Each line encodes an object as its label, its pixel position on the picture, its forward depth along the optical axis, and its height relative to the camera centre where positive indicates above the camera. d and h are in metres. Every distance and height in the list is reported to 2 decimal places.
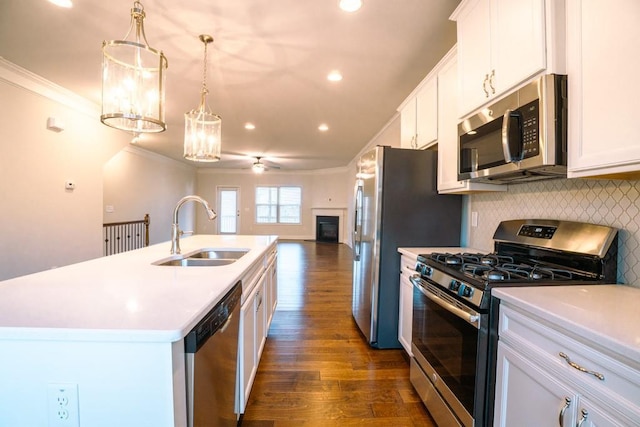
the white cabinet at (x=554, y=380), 0.77 -0.53
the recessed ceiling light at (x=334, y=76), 2.90 +1.42
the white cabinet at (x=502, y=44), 1.26 +0.87
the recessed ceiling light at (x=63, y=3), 1.95 +1.43
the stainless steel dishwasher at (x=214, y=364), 0.90 -0.57
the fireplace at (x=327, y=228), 10.04 -0.60
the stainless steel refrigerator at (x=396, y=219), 2.41 -0.06
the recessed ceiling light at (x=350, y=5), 1.85 +1.36
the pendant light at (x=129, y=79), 1.43 +0.67
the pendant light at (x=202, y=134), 2.48 +0.68
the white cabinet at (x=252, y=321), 1.54 -0.74
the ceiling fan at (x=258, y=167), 7.31 +1.12
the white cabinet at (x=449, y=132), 2.04 +0.63
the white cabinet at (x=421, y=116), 2.45 +0.92
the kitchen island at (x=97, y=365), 0.78 -0.44
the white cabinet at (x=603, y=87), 1.00 +0.49
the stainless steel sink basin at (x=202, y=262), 1.97 -0.37
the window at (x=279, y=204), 10.58 +0.26
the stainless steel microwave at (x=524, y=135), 1.26 +0.40
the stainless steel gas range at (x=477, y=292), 1.27 -0.41
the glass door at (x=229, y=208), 10.48 +0.09
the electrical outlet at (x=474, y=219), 2.39 -0.05
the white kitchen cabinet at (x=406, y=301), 2.19 -0.72
